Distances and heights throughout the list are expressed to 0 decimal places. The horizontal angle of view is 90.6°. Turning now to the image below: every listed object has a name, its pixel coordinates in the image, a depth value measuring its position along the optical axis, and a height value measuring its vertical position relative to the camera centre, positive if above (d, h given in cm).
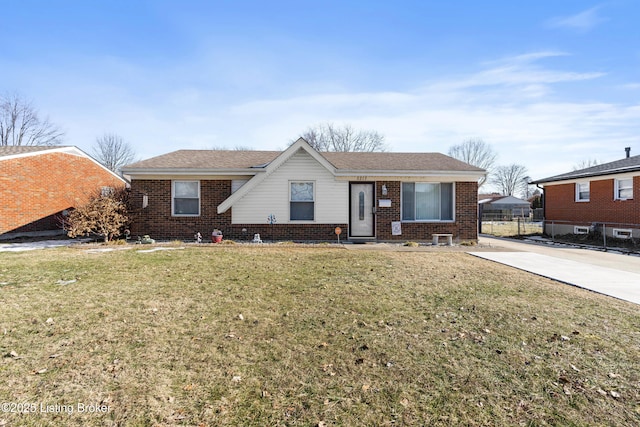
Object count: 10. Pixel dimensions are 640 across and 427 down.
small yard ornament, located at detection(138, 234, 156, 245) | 1156 -90
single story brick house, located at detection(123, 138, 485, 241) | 1263 +70
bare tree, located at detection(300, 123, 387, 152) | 4494 +1078
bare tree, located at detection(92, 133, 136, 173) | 4644 +946
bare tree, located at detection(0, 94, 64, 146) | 3538 +997
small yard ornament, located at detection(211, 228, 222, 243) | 1183 -75
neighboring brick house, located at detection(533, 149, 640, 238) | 1461 +79
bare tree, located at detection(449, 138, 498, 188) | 6156 +1135
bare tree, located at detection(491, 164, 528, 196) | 6925 +811
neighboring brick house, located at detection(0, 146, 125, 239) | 1350 +148
